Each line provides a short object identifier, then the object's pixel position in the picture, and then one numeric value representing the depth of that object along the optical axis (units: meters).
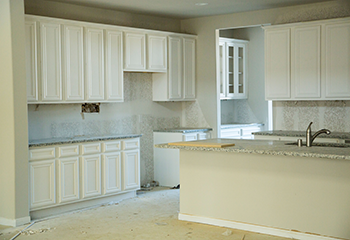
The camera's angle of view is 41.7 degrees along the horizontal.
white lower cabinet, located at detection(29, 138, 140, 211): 5.41
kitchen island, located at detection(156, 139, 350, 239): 4.23
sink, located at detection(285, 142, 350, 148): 4.68
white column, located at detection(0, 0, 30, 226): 5.09
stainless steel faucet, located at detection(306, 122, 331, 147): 4.62
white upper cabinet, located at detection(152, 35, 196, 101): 7.31
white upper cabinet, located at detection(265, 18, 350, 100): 6.02
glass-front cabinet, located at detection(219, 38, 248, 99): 8.16
